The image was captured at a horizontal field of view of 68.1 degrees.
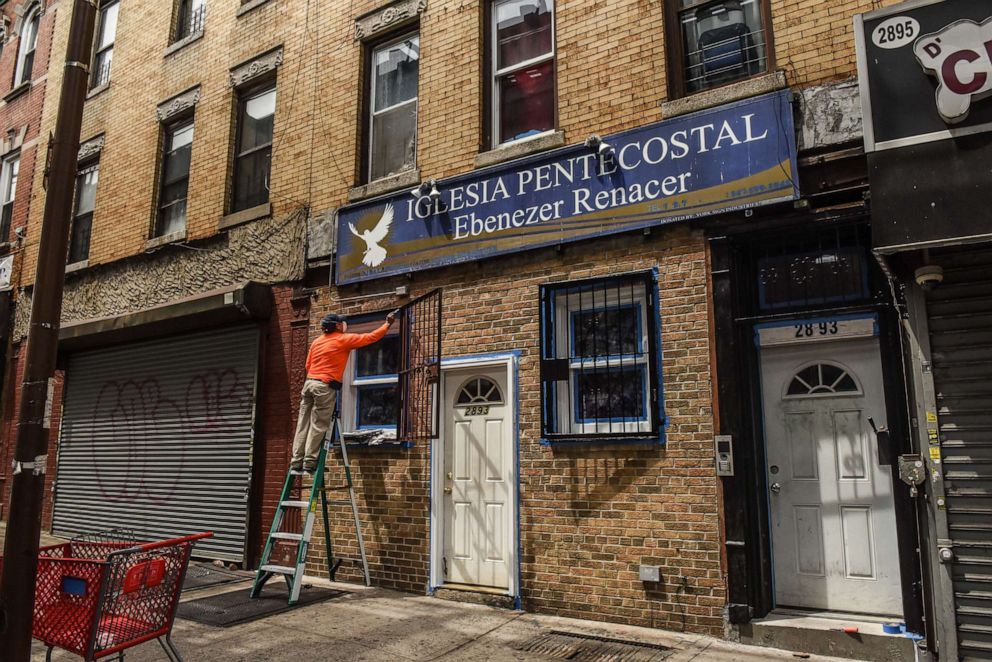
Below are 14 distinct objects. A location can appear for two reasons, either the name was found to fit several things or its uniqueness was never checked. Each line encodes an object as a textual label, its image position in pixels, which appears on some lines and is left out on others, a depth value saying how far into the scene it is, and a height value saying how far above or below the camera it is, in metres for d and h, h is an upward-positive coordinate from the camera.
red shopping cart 4.27 -0.83
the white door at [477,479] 7.46 -0.20
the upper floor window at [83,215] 12.88 +4.26
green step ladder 7.21 -0.71
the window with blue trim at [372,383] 8.49 +0.88
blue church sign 6.34 +2.60
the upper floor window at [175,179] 11.50 +4.39
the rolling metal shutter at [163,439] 9.77 +0.29
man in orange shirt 7.77 +0.72
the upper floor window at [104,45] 13.46 +7.54
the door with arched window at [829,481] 5.93 -0.17
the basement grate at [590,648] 5.59 -1.46
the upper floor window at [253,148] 10.48 +4.46
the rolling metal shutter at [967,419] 4.96 +0.29
